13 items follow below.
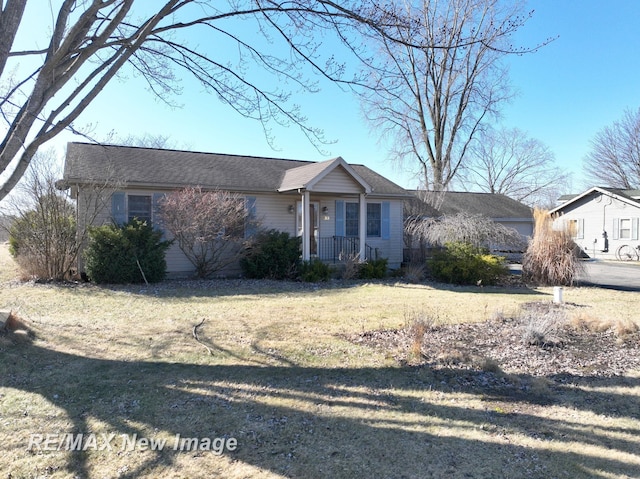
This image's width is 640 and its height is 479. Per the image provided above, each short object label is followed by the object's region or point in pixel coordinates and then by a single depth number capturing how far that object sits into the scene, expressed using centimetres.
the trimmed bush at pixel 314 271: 1278
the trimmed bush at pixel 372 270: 1398
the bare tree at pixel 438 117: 2561
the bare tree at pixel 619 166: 3584
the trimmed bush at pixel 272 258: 1281
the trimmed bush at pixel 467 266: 1273
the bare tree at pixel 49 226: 1106
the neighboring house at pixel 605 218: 2477
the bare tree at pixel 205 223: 1149
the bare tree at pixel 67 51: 450
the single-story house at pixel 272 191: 1231
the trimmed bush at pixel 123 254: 1084
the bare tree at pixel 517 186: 4050
